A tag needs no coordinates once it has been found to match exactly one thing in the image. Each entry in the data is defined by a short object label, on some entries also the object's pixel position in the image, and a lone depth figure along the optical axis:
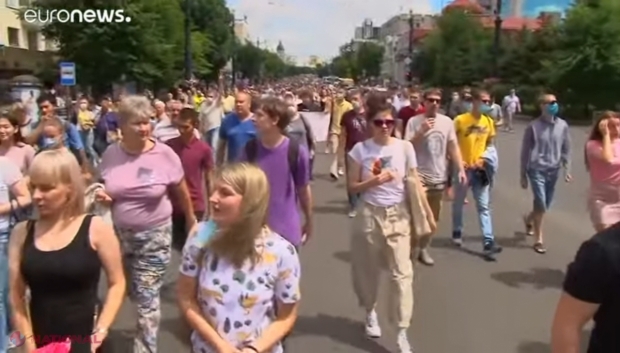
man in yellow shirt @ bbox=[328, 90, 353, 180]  16.59
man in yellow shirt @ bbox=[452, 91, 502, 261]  9.60
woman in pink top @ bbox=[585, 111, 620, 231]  7.40
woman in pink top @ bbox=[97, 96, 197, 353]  5.28
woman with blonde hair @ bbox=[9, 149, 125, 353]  3.45
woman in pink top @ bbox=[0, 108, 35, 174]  6.35
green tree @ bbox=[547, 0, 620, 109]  41.47
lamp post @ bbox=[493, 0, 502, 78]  44.47
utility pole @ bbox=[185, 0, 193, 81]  40.44
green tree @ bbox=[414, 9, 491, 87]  67.50
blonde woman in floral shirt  3.21
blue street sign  28.17
